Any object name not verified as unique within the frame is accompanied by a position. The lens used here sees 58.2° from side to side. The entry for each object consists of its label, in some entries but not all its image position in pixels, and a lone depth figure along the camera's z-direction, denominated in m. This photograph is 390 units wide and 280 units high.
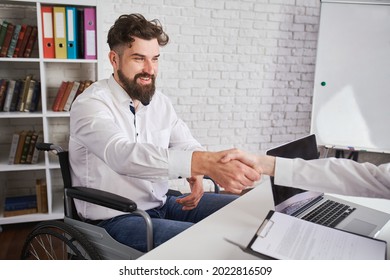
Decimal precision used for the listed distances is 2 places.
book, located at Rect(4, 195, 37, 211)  2.54
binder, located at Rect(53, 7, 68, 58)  2.33
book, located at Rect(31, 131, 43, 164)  2.53
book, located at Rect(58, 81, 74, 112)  2.53
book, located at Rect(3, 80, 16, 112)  2.44
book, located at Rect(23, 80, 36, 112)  2.47
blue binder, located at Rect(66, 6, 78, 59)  2.34
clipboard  0.88
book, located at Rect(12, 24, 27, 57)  2.39
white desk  0.91
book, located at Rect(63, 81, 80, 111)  2.52
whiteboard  2.84
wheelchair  1.21
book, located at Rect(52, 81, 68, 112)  2.53
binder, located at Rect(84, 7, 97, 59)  2.37
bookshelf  2.39
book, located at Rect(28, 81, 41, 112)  2.49
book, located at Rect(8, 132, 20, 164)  2.50
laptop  1.13
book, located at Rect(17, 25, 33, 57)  2.40
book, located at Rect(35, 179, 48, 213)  2.56
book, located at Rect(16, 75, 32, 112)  2.45
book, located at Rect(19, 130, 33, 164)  2.50
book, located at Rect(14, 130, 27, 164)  2.50
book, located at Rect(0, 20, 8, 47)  2.35
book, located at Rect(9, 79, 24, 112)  2.45
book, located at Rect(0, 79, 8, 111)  2.42
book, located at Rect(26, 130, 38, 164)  2.52
